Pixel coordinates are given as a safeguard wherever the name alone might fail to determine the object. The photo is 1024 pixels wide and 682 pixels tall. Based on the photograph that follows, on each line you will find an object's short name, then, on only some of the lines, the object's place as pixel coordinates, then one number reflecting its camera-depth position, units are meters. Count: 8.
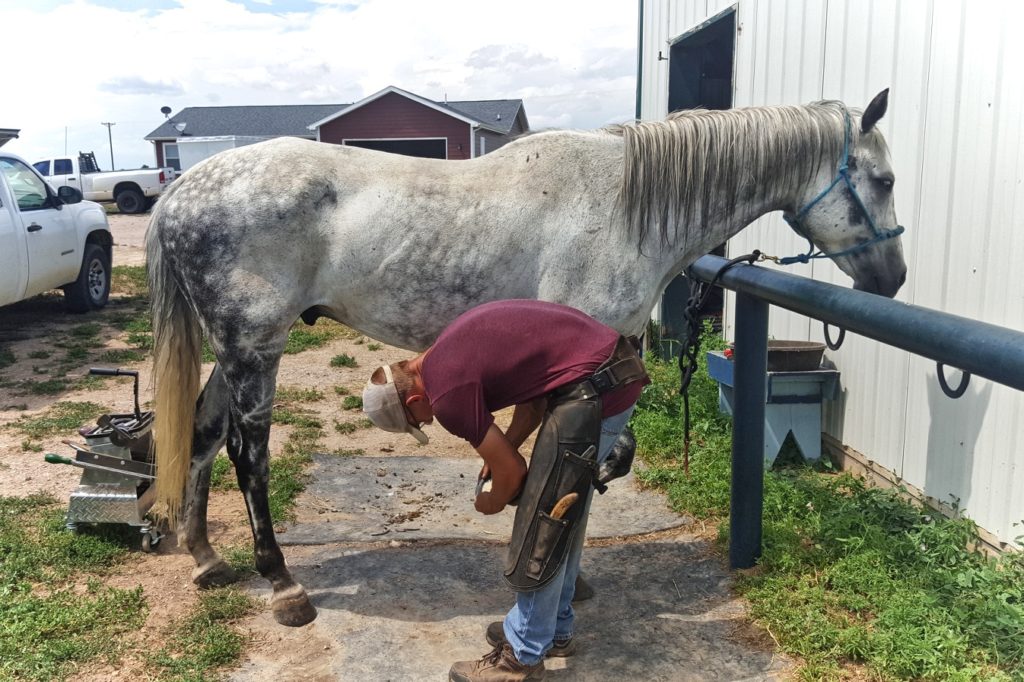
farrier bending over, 2.25
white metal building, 3.37
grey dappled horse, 3.21
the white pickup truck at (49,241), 8.20
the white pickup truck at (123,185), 26.23
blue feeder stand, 4.84
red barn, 28.86
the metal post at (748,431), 3.46
